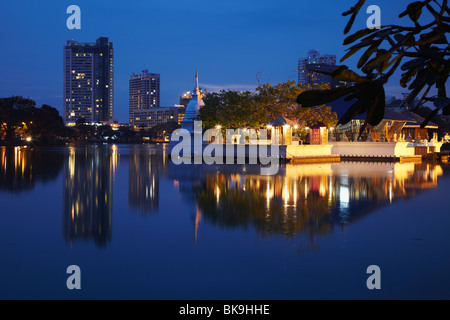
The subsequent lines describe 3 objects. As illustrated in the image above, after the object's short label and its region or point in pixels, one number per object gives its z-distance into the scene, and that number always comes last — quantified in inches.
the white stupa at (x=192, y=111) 2026.3
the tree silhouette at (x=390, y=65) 130.0
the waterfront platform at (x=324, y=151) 1525.6
